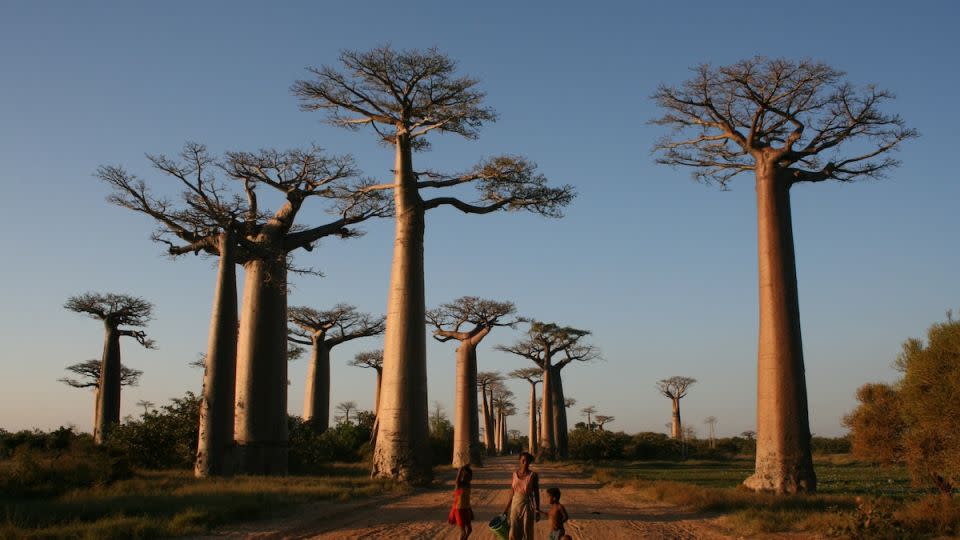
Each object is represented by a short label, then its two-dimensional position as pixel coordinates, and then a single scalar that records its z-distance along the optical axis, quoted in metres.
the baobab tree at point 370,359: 40.41
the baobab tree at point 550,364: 39.91
